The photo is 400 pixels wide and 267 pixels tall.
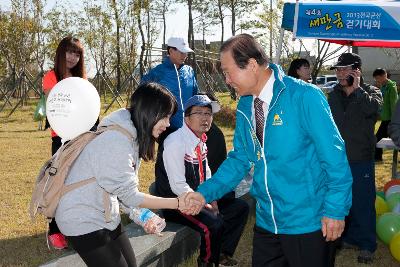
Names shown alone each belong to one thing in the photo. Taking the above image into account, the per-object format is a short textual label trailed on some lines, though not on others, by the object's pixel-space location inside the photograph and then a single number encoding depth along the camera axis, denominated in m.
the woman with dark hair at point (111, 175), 2.32
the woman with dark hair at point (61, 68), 4.18
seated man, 3.75
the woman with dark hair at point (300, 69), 5.24
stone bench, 3.18
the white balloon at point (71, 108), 2.73
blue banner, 4.82
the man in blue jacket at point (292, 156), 2.22
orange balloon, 6.15
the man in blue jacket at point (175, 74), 5.12
